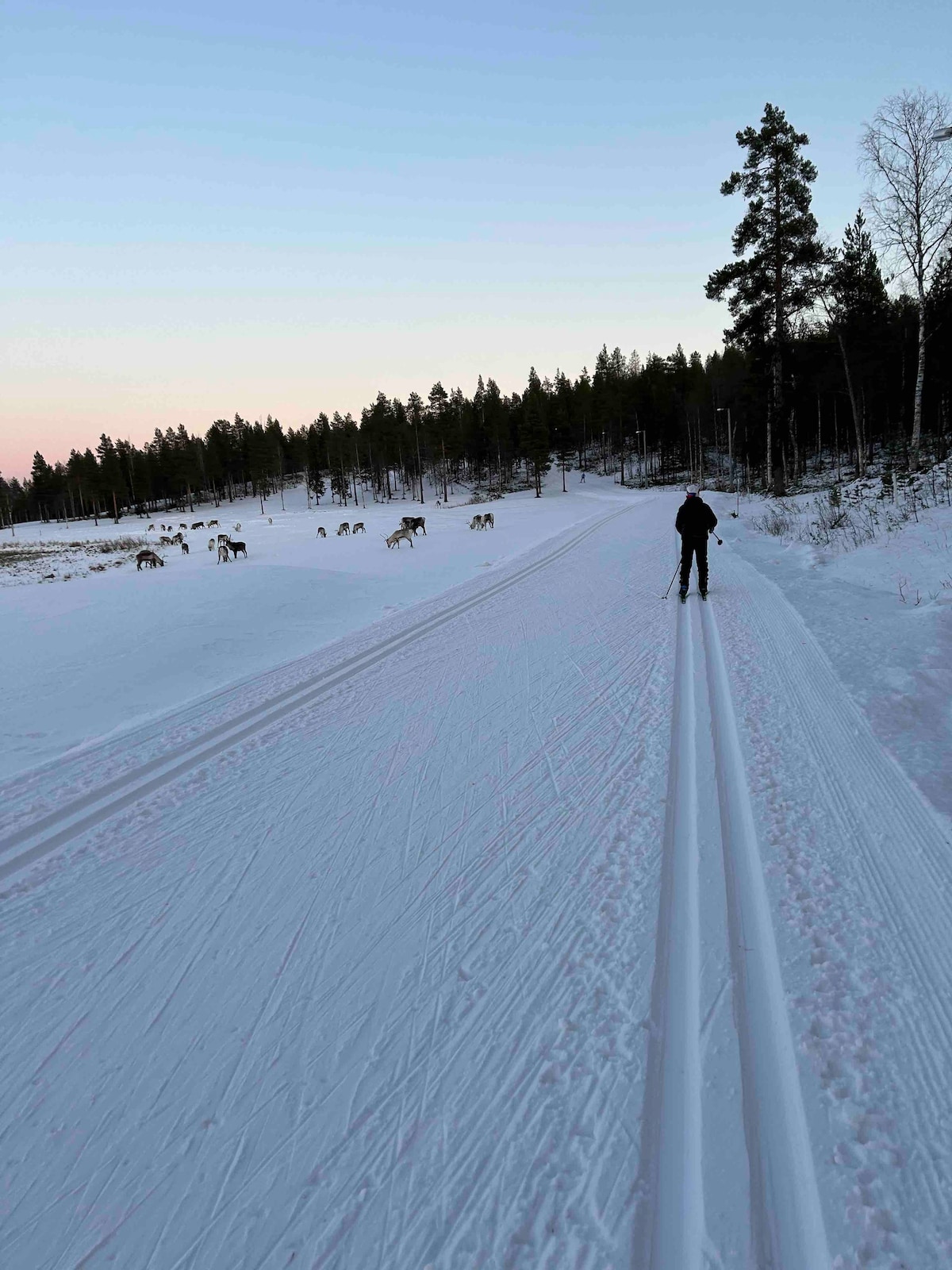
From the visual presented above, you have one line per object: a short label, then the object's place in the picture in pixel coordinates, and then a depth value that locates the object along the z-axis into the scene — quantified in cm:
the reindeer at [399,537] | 2233
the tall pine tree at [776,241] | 2286
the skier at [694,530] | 934
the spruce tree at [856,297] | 2288
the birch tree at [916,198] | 1663
